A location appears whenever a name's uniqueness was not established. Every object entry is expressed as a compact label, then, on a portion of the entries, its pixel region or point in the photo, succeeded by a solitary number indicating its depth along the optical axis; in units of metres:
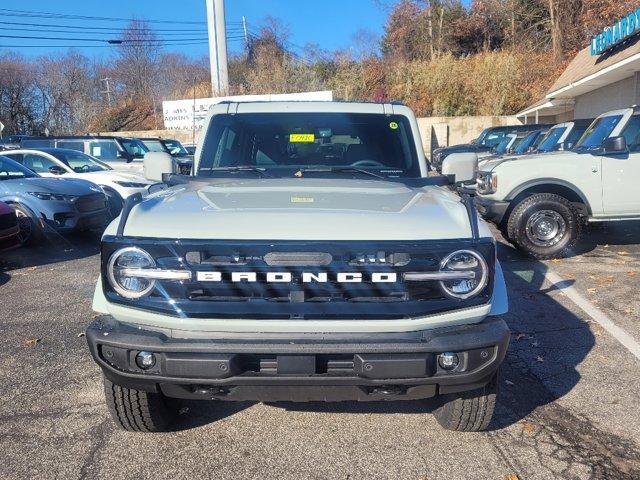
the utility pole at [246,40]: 56.22
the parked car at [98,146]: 14.78
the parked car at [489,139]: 18.69
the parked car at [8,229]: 7.61
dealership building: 15.23
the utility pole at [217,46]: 42.47
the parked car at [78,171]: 11.48
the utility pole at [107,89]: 50.33
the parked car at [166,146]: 19.37
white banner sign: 37.59
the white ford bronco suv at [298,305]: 2.63
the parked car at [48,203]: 9.05
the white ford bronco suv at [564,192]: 7.80
